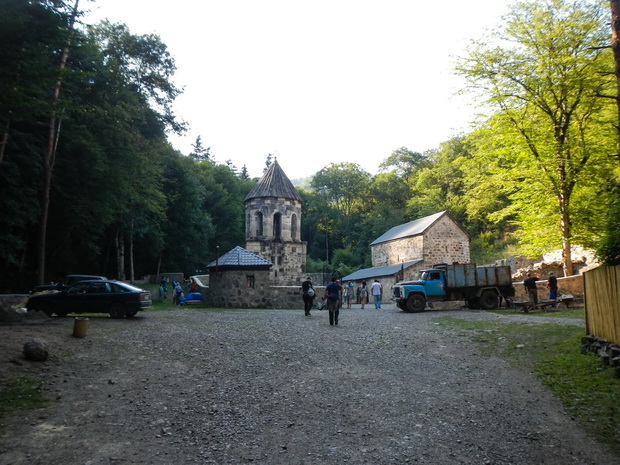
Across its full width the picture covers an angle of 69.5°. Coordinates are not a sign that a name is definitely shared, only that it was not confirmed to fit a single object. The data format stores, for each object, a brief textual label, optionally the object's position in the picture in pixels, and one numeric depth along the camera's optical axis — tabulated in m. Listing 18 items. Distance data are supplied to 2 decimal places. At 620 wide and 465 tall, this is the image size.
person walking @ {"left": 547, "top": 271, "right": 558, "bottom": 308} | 19.25
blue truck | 22.70
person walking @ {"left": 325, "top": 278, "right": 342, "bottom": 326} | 15.56
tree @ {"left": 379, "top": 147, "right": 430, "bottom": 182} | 70.94
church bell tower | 38.47
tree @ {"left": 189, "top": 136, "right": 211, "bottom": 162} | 87.25
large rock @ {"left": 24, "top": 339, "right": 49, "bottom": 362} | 8.30
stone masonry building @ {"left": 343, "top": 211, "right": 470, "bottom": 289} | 38.81
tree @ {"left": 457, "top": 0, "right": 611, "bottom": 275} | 19.28
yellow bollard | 11.04
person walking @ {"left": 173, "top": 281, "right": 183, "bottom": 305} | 28.02
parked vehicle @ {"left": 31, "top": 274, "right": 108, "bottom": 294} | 16.81
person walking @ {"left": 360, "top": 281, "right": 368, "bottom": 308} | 27.26
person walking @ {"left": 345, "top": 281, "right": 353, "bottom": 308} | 30.08
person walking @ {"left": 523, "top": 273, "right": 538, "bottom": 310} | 19.50
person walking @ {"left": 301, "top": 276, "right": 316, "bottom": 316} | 19.44
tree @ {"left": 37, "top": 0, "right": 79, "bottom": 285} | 17.64
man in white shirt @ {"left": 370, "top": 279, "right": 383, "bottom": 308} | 26.92
